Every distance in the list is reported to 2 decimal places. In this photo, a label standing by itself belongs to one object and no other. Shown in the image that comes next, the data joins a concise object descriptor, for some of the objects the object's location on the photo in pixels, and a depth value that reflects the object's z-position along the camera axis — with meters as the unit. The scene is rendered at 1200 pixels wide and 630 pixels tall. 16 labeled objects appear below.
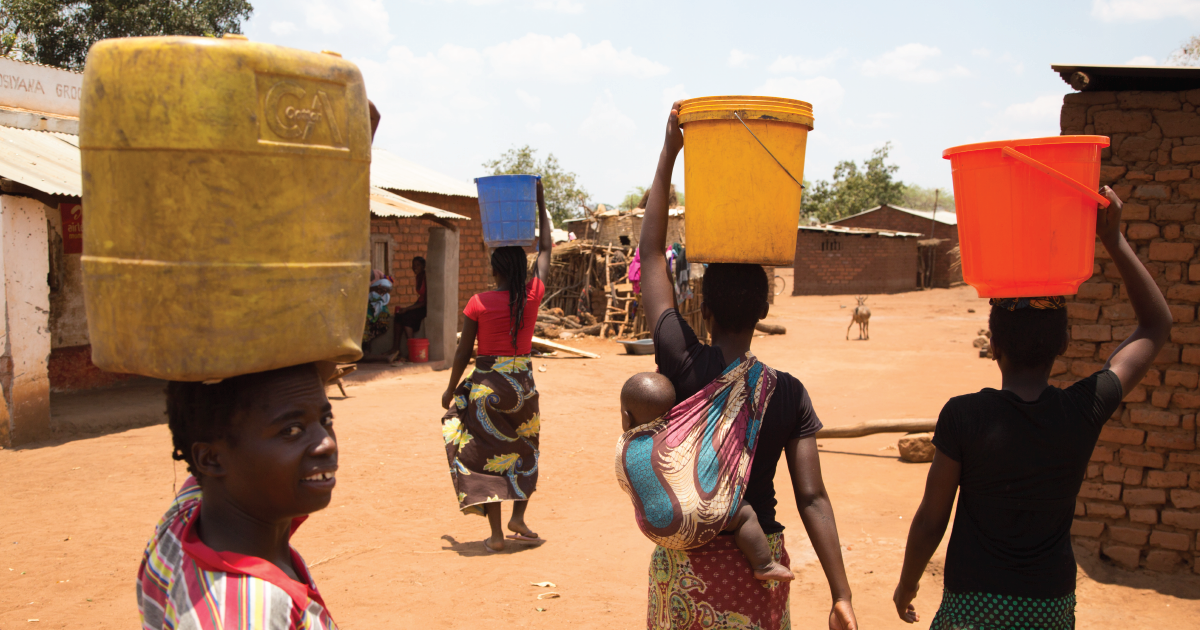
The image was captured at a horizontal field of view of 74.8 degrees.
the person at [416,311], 12.30
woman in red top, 4.59
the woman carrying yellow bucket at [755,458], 2.03
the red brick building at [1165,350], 4.16
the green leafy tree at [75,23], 19.36
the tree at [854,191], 41.59
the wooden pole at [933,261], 30.12
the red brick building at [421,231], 13.68
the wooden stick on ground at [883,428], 7.05
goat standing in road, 15.92
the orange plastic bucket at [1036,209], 1.98
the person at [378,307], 11.72
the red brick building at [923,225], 30.03
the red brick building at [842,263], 27.47
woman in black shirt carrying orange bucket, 2.00
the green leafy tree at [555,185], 38.66
